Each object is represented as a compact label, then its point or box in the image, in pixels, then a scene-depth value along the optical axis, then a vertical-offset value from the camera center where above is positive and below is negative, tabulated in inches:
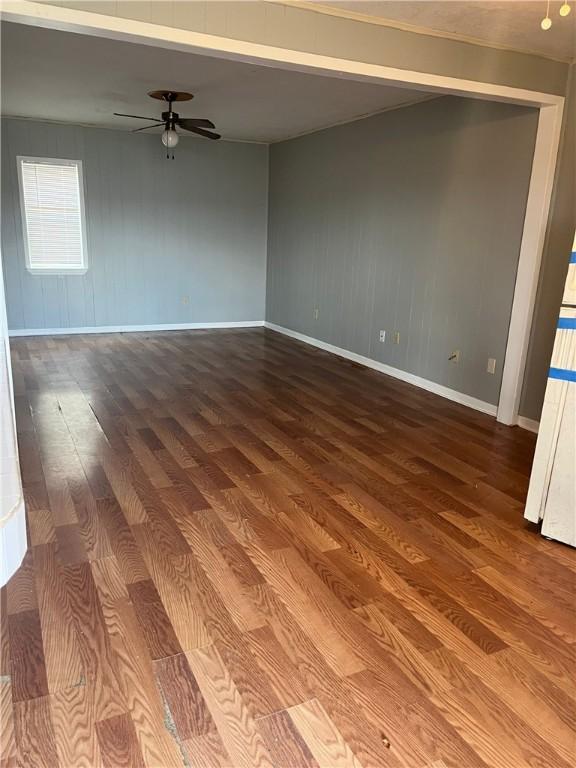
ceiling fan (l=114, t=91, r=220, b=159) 187.9 +41.0
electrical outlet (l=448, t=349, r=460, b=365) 182.7 -35.4
